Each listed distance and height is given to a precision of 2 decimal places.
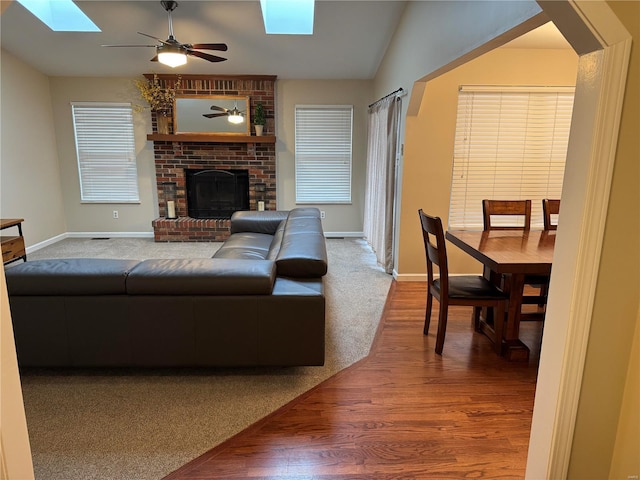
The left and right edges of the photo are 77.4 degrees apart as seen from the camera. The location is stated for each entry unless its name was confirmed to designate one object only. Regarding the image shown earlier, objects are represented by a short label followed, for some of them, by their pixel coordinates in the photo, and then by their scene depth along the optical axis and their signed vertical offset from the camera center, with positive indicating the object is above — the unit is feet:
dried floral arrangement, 19.03 +3.34
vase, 19.47 +2.03
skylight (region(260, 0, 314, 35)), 15.02 +5.62
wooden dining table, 7.98 -1.84
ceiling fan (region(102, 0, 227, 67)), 11.93 +3.48
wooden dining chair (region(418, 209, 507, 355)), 8.73 -2.81
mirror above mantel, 19.51 +2.48
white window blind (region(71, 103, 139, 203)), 19.88 +0.58
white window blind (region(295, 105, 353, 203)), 20.31 +0.67
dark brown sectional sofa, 7.26 -2.72
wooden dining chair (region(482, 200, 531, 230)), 11.34 -1.15
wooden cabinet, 13.94 -2.88
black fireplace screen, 20.44 -1.38
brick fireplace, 19.43 +0.38
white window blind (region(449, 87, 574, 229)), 13.73 +0.74
